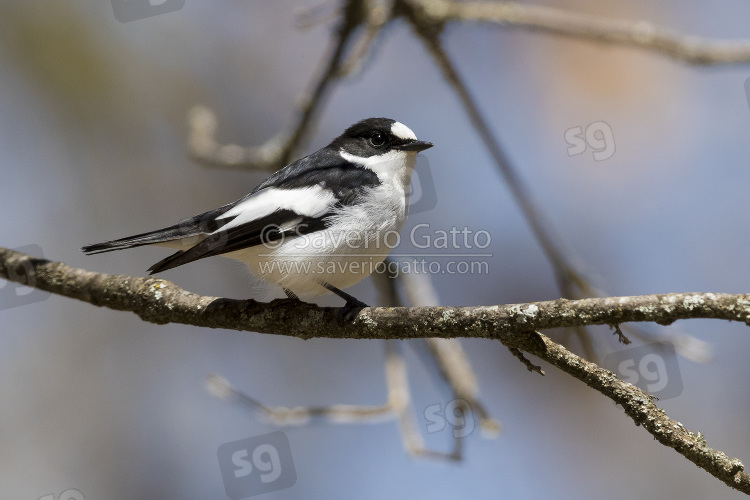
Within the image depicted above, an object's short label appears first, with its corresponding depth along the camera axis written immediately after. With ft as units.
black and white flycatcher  21.34
